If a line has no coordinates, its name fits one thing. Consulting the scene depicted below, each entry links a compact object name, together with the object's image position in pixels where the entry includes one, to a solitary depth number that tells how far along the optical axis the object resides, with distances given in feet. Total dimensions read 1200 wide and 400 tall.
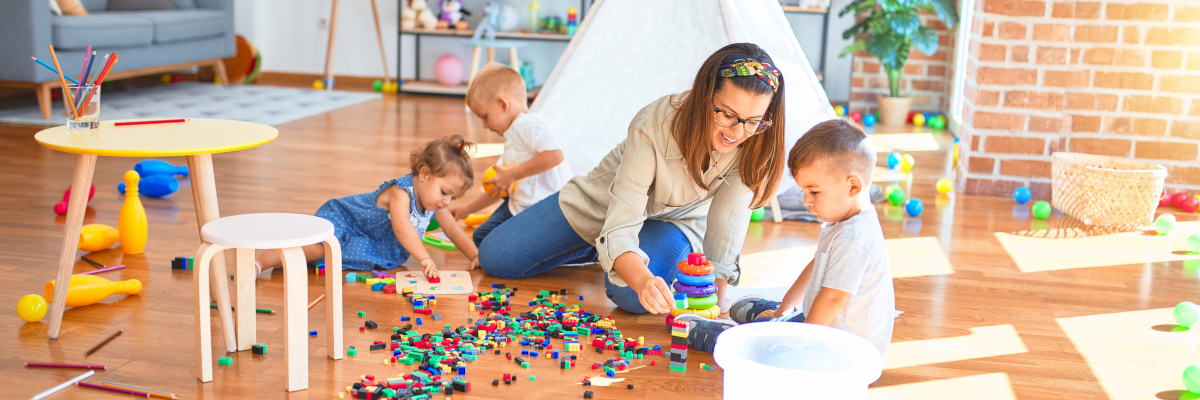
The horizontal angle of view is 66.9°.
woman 5.70
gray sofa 14.19
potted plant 16.25
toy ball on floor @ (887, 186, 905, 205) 11.00
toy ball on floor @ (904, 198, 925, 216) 10.42
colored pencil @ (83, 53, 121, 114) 6.23
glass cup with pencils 6.17
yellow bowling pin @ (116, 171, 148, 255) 8.05
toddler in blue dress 7.88
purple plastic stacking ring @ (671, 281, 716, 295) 6.20
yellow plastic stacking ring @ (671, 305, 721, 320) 6.53
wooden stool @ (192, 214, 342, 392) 5.13
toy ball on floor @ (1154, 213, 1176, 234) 9.72
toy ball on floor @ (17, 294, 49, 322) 6.27
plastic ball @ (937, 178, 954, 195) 11.55
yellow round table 5.63
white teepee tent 9.87
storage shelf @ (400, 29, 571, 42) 19.77
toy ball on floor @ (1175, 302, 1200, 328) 6.84
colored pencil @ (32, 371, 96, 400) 5.19
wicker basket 9.81
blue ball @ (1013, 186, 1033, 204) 11.16
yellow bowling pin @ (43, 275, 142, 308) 6.59
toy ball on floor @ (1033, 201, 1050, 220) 10.41
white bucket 4.13
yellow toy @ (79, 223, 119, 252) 8.05
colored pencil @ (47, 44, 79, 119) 6.11
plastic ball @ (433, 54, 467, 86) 20.30
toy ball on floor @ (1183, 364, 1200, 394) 5.60
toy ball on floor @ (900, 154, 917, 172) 12.95
